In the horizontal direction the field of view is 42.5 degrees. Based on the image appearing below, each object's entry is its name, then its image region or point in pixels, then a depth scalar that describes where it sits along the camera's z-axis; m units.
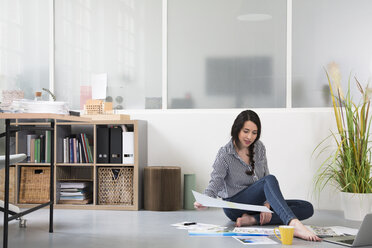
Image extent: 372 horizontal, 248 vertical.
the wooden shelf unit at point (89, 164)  4.36
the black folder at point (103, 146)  4.45
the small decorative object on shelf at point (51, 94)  4.84
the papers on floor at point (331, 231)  3.14
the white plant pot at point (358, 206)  3.82
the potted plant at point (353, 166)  3.85
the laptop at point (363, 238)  2.69
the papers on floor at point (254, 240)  2.91
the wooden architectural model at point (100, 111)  4.49
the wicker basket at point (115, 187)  4.42
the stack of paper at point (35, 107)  2.94
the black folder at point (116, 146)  4.44
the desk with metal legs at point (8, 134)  2.72
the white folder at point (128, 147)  4.39
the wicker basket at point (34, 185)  4.48
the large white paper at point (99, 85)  4.90
